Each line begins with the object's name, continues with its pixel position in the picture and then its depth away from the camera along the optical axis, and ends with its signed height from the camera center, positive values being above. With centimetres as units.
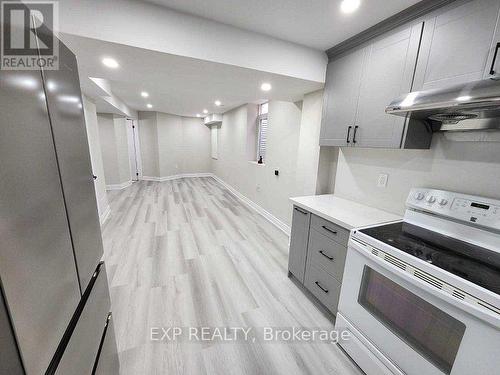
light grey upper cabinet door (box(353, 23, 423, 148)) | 146 +55
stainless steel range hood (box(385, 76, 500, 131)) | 93 +27
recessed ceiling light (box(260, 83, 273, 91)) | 230 +74
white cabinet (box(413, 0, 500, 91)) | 113 +68
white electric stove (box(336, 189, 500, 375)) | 91 -73
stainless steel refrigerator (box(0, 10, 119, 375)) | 51 -29
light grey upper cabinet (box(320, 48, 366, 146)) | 184 +52
